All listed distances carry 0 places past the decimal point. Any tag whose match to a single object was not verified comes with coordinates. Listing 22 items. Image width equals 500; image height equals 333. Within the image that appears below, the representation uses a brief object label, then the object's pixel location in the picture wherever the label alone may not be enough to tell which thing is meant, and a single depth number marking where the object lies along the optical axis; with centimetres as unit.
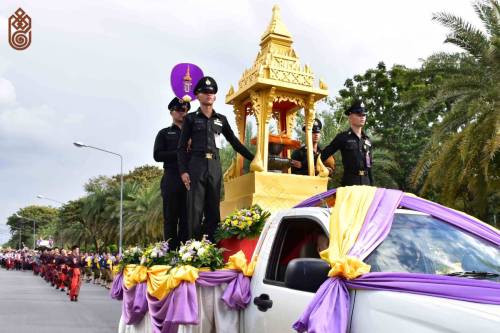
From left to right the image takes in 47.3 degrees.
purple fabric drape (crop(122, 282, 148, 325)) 591
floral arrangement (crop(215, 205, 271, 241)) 561
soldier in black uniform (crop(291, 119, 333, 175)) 808
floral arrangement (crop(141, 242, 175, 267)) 572
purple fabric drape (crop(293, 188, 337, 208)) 446
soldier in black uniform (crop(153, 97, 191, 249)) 738
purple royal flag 812
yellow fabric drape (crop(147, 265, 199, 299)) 505
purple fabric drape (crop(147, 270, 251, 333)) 467
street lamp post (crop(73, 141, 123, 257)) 3222
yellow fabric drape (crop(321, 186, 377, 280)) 311
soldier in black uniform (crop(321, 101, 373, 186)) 729
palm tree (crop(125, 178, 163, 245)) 3761
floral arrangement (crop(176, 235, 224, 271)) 525
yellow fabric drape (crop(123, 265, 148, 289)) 591
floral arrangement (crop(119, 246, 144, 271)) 670
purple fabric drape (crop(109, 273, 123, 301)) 693
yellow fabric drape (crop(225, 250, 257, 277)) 473
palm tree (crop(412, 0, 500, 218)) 1362
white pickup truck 259
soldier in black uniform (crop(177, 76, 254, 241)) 626
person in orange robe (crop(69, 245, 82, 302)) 1880
